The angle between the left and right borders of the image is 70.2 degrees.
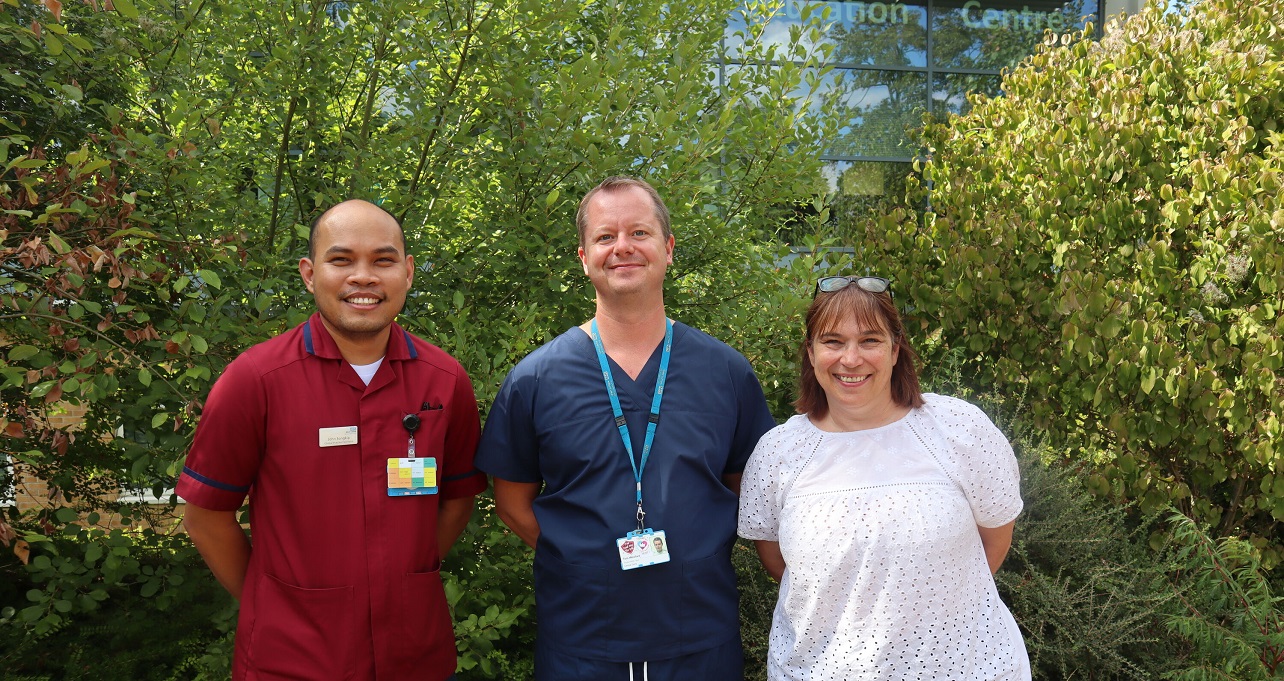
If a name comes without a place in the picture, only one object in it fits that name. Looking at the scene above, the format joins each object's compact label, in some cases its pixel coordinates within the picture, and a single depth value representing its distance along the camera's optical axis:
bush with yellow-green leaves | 3.77
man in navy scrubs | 2.32
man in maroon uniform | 2.18
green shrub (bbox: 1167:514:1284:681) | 3.16
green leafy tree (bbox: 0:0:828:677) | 2.91
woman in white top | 2.10
